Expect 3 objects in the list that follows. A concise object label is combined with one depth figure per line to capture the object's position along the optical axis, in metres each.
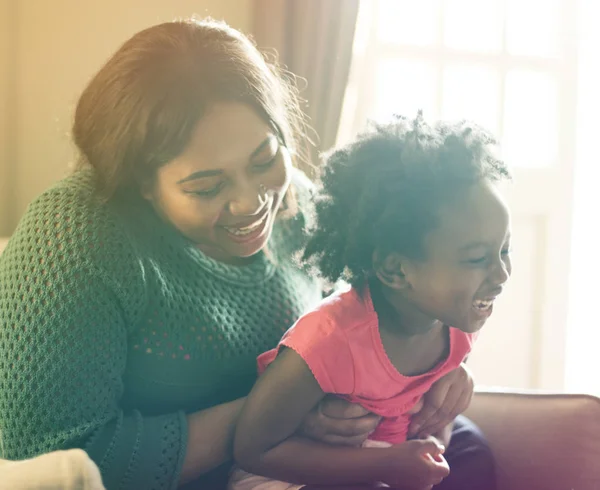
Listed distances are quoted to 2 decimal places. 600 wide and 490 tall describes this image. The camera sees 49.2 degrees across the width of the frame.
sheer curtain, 1.96
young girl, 0.92
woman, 0.92
